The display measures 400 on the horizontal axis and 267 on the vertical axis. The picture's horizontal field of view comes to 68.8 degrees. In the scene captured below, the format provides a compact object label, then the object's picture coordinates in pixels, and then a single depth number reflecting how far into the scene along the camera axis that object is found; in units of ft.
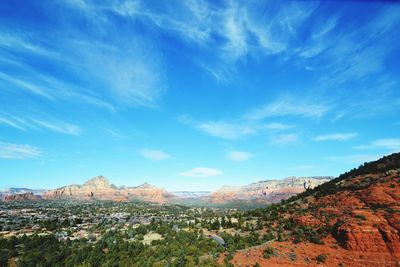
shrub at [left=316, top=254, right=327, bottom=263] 133.28
